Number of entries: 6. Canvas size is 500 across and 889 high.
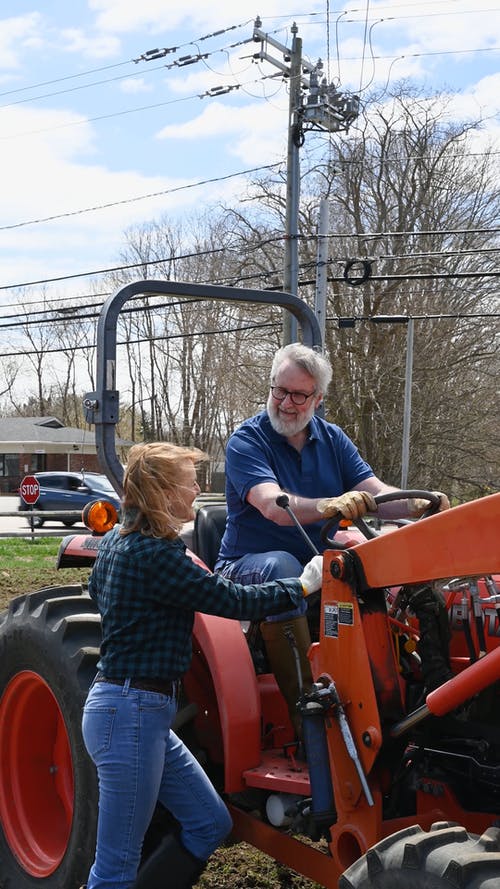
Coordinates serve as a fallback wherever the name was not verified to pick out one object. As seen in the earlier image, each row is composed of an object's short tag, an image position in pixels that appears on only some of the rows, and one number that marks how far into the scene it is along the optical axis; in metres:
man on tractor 3.48
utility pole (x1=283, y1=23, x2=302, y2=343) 19.78
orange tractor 2.57
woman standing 2.92
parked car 27.23
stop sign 20.81
